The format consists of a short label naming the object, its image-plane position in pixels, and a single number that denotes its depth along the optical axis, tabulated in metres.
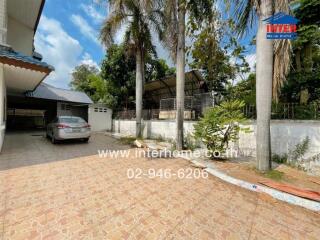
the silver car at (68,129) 8.92
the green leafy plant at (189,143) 8.66
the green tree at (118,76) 16.14
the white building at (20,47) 5.76
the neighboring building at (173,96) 10.55
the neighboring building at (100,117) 16.67
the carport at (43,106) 15.35
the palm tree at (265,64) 5.00
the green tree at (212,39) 6.17
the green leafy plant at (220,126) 6.12
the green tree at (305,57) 7.97
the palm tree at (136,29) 10.29
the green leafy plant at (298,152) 5.63
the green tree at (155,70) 18.41
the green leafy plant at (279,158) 6.13
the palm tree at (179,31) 7.31
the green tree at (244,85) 13.46
